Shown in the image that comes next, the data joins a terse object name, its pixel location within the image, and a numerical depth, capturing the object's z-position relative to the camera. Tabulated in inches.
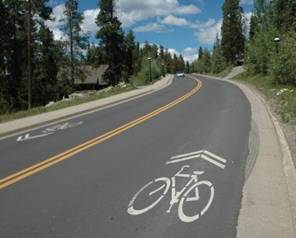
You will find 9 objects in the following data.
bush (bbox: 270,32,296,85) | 670.9
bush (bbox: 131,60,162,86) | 1648.7
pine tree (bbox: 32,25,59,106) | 1292.2
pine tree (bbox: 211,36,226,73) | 2433.6
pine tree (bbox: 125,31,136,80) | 2497.5
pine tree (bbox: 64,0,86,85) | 1354.8
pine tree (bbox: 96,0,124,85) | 1600.2
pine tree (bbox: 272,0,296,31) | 1271.6
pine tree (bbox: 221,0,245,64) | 2233.8
